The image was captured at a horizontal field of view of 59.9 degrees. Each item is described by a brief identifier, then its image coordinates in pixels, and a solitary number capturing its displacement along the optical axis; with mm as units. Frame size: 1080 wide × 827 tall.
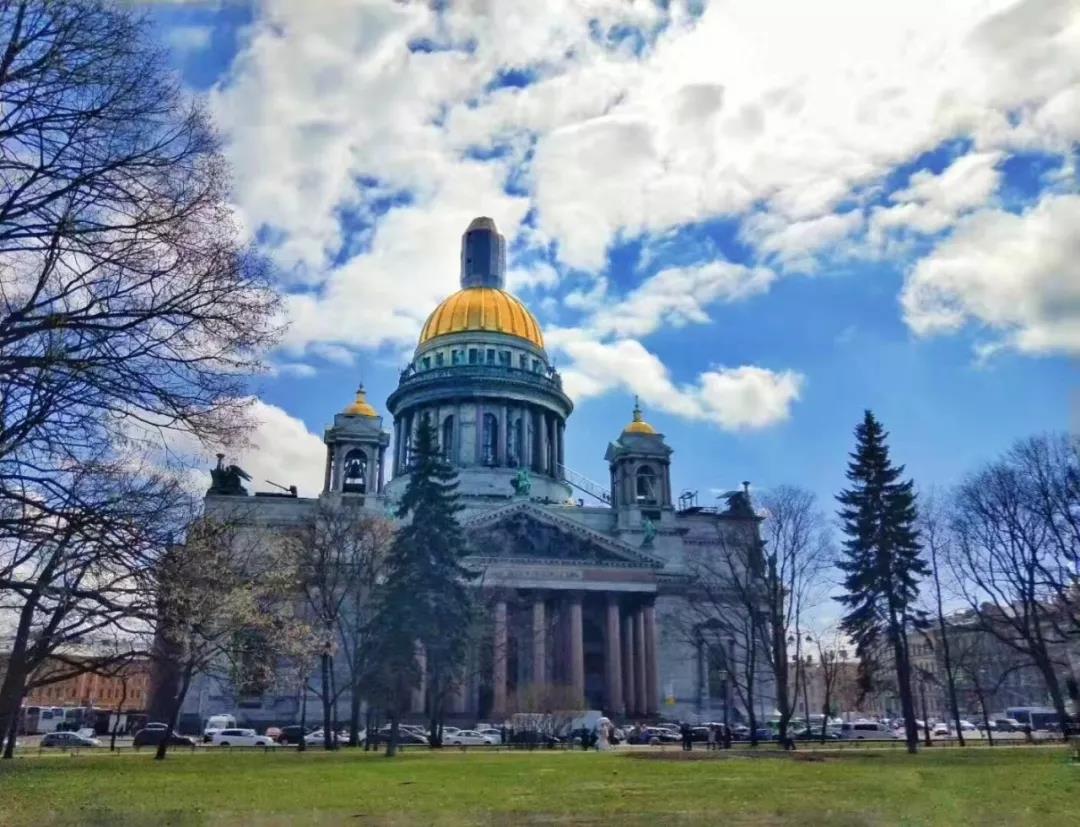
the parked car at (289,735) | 51438
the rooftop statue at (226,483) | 66375
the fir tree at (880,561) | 37906
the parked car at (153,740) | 46594
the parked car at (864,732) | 56250
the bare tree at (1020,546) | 36969
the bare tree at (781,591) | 40375
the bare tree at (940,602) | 42438
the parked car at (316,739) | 46256
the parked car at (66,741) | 47125
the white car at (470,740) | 44500
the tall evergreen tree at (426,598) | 36031
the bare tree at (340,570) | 39903
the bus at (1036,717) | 74438
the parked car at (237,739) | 48125
